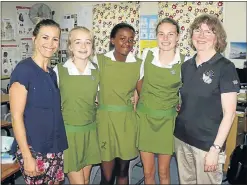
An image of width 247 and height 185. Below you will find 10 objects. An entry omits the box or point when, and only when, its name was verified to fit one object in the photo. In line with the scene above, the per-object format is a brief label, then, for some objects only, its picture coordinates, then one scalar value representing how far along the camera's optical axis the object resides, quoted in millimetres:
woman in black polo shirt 1418
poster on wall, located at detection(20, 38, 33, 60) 3994
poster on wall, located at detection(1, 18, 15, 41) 3771
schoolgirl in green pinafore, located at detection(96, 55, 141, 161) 1683
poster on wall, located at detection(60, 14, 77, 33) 3889
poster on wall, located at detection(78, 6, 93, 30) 3891
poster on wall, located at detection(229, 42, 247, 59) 3307
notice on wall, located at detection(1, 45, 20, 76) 3811
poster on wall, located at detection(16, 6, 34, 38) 3842
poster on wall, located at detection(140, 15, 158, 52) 3604
